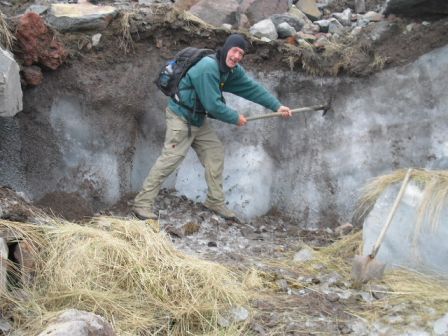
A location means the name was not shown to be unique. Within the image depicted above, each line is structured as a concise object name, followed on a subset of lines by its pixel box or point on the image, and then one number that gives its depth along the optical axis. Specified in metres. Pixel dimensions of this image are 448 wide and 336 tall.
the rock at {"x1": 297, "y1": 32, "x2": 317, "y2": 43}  8.50
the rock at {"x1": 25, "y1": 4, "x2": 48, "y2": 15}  7.68
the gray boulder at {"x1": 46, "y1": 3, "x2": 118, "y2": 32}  7.61
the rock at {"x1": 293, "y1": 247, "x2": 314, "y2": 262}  6.16
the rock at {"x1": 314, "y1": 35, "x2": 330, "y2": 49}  8.31
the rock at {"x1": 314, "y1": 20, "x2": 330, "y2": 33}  8.95
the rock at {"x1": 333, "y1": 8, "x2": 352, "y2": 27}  9.09
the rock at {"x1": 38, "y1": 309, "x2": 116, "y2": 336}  3.46
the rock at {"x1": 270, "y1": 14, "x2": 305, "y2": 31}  8.76
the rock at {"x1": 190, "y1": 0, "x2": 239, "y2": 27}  8.56
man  6.61
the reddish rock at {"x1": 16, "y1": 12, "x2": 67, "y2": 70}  7.02
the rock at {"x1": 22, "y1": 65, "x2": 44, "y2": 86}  7.20
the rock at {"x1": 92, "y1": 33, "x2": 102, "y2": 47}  7.74
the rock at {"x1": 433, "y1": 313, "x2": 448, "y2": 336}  4.68
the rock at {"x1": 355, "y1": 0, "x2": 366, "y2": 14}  9.48
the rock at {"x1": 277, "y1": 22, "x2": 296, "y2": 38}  8.45
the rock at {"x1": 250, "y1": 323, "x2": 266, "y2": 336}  4.61
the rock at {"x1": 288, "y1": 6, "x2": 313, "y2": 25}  9.07
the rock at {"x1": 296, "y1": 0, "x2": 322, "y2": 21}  9.40
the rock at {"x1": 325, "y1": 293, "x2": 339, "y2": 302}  5.19
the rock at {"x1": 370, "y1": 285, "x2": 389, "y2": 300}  5.27
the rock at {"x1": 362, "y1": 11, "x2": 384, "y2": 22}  8.74
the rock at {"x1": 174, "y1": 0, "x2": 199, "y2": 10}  8.85
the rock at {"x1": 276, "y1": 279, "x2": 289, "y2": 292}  5.35
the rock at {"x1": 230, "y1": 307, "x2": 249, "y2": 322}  4.72
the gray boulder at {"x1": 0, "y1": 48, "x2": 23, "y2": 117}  6.18
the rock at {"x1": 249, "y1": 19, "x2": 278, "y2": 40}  8.37
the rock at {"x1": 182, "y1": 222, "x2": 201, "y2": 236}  6.79
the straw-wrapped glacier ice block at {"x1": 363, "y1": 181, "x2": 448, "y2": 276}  5.67
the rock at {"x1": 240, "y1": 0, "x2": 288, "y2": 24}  8.81
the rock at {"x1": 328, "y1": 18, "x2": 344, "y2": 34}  8.85
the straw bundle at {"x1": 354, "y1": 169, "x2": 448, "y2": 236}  5.71
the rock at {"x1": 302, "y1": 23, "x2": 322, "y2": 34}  8.91
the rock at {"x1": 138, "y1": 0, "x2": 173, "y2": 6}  8.34
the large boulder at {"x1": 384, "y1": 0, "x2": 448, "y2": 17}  8.05
